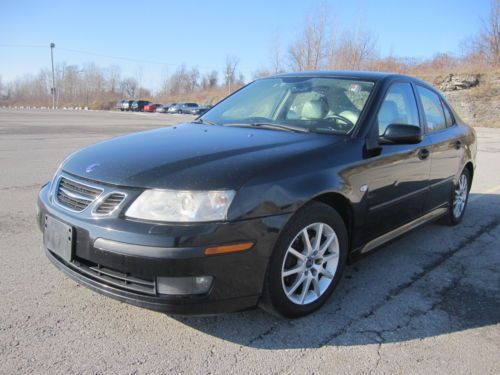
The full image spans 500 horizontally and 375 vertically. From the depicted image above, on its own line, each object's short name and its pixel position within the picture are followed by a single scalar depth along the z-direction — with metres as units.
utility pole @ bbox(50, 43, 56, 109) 75.89
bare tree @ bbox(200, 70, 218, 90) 98.43
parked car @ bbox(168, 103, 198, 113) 56.49
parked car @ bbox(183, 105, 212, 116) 54.66
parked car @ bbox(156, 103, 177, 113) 61.12
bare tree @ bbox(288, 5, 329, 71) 44.75
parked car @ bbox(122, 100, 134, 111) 67.04
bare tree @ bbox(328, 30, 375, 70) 43.19
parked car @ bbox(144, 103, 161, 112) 64.31
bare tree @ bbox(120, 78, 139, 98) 105.94
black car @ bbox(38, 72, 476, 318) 2.35
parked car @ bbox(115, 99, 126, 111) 68.74
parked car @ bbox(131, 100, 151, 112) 65.81
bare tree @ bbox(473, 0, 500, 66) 40.84
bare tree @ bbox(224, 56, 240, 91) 73.79
